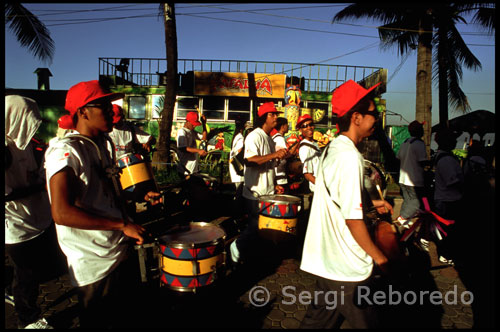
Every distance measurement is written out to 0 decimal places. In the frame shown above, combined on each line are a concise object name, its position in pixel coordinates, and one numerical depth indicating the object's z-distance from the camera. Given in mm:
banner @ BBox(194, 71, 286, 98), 16125
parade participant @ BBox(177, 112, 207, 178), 6730
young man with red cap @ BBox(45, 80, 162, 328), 1804
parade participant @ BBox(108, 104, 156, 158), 5664
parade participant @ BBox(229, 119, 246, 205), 5335
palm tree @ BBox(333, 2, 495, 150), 10656
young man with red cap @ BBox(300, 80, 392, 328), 1854
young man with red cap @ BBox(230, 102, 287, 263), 4203
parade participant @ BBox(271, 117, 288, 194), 5438
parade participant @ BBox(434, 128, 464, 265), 4977
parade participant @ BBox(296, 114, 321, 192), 5312
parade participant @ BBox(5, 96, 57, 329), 2803
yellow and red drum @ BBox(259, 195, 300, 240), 4145
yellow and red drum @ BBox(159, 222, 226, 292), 2664
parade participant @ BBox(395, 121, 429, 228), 5566
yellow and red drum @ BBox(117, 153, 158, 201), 3234
